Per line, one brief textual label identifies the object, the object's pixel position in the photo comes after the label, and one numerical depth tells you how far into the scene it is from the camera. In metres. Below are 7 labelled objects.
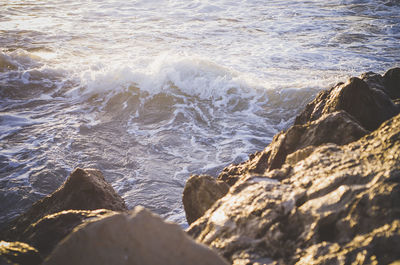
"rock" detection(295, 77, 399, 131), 3.34
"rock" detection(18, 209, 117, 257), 2.58
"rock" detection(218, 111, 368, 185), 2.88
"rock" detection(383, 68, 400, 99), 4.39
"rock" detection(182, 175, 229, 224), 3.13
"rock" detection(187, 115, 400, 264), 1.77
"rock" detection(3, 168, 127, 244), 3.41
